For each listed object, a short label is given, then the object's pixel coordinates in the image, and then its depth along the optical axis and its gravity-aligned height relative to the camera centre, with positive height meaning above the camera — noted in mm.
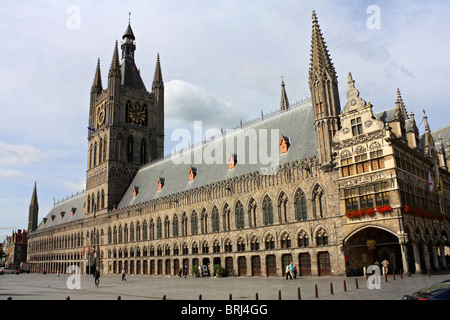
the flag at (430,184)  36475 +4392
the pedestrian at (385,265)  25972 -2397
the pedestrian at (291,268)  31391 -2690
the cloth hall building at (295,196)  31328 +4251
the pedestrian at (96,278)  31500 -2769
